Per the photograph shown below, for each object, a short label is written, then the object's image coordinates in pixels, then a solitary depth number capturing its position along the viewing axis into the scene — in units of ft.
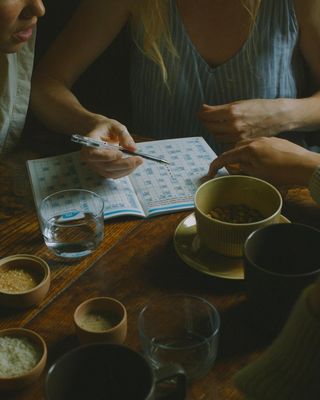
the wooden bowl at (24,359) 2.56
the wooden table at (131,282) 2.77
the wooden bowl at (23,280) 3.05
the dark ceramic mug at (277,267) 2.63
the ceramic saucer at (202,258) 3.24
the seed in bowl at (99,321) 2.83
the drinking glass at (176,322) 2.75
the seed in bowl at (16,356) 2.62
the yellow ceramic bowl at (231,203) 3.19
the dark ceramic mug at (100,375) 2.26
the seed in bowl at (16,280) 3.13
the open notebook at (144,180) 3.91
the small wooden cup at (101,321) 2.74
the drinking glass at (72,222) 3.52
